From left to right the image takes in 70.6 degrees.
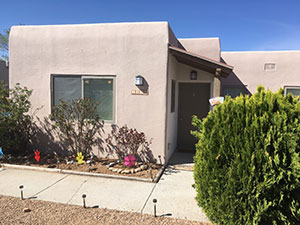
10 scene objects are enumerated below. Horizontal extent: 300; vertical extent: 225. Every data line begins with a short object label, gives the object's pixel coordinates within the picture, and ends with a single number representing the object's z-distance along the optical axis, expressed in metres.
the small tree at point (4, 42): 34.41
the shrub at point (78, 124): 6.16
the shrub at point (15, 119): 6.21
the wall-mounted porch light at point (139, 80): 5.82
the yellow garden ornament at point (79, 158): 5.83
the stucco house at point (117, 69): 5.84
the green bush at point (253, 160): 2.38
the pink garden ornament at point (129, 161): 5.50
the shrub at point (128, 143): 5.80
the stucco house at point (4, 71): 16.81
